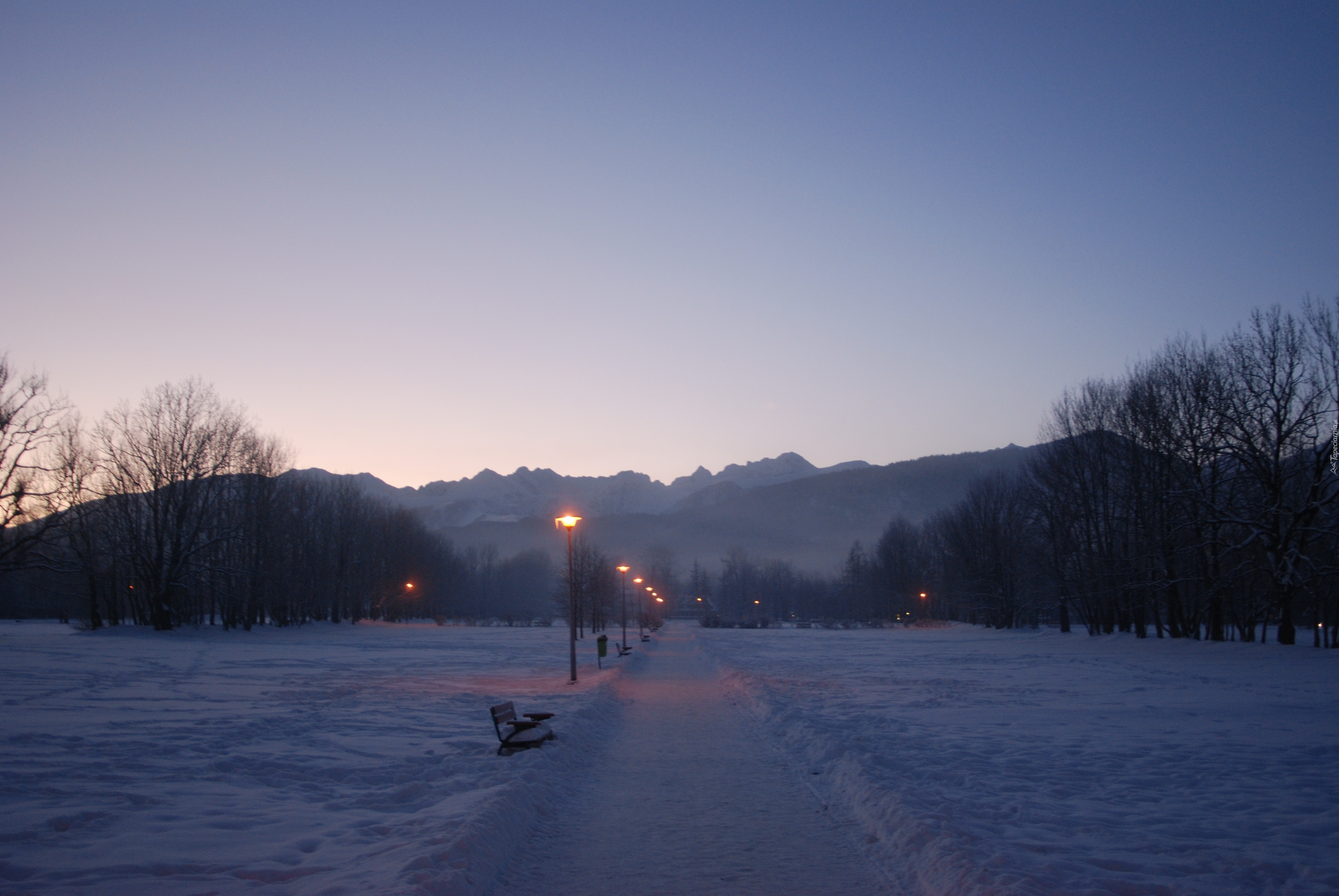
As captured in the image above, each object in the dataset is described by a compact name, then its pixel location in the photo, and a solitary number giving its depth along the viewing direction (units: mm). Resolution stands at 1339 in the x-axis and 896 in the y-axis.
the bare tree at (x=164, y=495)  43438
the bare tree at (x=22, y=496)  31875
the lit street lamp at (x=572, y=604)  21125
